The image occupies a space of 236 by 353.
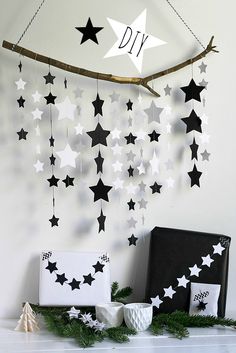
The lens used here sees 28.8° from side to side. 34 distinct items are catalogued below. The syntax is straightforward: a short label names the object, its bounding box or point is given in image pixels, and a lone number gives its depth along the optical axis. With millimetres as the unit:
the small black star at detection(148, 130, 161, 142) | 1344
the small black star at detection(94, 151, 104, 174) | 1312
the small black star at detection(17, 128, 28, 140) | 1312
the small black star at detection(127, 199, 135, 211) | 1354
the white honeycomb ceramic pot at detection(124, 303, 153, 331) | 1204
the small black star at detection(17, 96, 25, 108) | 1310
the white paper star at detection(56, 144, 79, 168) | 1300
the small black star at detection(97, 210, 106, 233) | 1322
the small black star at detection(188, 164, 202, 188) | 1351
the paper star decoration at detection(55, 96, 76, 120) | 1293
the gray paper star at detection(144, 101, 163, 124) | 1337
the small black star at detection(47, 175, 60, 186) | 1313
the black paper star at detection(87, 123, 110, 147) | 1298
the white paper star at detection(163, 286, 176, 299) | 1303
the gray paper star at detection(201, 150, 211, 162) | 1368
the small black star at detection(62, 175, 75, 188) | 1325
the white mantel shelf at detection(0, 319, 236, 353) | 1098
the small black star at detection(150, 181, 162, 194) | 1355
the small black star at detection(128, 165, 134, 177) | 1353
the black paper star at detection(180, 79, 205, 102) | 1318
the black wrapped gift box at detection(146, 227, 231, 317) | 1303
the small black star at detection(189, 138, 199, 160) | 1350
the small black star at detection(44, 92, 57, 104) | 1303
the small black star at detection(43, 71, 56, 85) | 1291
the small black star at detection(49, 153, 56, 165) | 1320
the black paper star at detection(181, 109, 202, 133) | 1343
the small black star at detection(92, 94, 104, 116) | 1308
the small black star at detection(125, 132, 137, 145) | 1340
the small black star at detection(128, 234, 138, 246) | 1352
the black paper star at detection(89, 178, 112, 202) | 1312
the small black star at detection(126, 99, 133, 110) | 1346
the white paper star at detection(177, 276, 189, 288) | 1306
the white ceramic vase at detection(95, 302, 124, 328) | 1224
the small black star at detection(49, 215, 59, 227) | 1317
